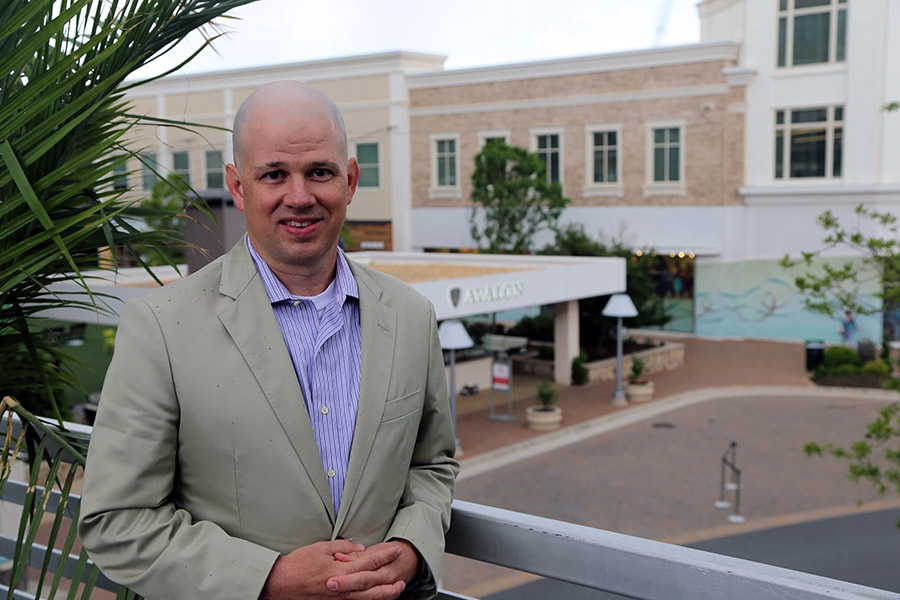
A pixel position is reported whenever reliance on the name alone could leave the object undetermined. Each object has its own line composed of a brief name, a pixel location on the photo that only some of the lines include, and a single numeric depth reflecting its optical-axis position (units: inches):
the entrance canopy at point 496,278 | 726.7
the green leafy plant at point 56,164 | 81.0
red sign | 740.6
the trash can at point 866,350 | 1055.0
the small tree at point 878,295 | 332.8
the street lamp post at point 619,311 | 852.6
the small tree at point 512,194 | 1244.5
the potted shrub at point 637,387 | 886.4
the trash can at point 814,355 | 1024.2
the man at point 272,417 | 69.0
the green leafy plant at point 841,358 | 1007.6
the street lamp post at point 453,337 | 650.8
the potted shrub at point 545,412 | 762.2
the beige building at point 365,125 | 1466.5
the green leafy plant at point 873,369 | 972.6
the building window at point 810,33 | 1210.0
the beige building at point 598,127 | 1237.7
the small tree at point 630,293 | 1051.9
